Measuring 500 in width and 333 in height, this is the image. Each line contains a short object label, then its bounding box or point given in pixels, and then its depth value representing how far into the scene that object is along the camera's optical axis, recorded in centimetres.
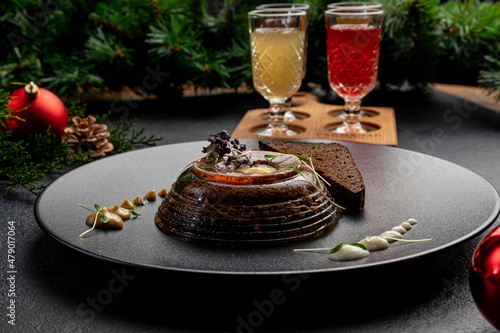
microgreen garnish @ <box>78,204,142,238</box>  60
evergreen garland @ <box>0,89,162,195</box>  72
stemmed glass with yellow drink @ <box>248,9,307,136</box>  83
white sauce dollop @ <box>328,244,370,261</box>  55
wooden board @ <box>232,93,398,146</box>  82
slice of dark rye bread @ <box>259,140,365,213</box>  63
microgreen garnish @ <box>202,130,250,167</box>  63
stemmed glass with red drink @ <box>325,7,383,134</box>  83
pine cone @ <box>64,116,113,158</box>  80
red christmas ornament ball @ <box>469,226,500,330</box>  45
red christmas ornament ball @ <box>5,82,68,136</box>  78
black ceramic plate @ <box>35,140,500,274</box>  55
